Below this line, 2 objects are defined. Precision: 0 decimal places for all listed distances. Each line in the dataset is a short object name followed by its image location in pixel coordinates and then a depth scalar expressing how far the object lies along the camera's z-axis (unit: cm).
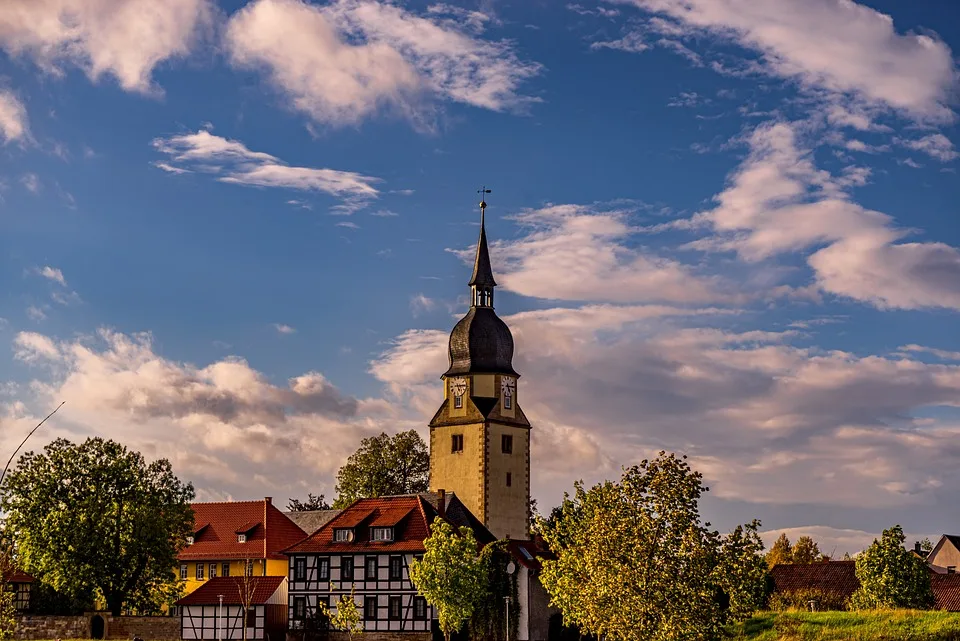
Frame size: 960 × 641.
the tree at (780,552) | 11150
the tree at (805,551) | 11419
